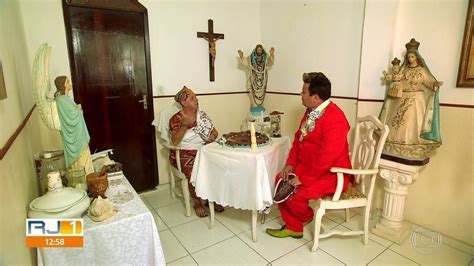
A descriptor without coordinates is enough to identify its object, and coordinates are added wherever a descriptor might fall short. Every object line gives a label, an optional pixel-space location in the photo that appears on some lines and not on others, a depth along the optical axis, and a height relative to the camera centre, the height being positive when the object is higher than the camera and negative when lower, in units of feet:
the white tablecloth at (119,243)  3.25 -2.06
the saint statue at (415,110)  5.68 -0.57
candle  5.97 -1.27
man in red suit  5.77 -1.55
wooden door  7.41 +0.28
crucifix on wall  9.46 +1.74
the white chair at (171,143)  7.57 -1.77
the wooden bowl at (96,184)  3.99 -1.50
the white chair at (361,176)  5.72 -2.10
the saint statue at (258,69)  9.62 +0.59
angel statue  3.83 -0.42
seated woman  7.13 -1.24
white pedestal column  6.14 -2.82
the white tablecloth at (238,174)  5.65 -2.03
